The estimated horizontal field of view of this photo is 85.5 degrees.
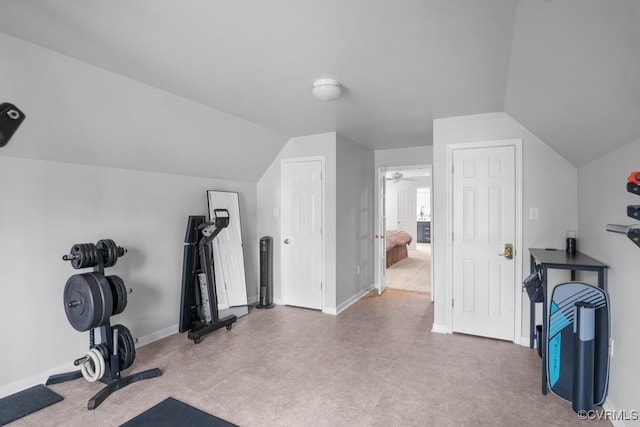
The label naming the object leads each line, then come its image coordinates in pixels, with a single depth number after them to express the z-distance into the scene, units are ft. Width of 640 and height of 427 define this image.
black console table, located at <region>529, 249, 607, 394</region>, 8.04
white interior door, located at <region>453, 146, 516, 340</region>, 11.91
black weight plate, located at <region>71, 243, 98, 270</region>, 8.73
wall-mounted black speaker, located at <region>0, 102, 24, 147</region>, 5.58
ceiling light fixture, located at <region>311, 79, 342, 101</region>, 8.95
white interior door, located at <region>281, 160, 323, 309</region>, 15.49
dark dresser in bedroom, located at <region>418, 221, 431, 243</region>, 40.40
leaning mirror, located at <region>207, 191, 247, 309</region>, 13.87
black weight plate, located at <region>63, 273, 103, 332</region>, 8.54
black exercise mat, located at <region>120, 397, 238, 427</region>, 7.36
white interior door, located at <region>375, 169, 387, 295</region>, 19.03
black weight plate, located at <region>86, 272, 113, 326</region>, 8.70
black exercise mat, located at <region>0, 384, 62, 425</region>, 7.68
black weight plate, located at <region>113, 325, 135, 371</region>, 9.12
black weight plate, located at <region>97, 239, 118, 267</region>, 9.24
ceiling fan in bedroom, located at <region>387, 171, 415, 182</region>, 27.20
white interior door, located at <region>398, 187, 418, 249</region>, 38.37
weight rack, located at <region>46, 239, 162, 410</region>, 8.61
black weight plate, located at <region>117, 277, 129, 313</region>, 9.22
